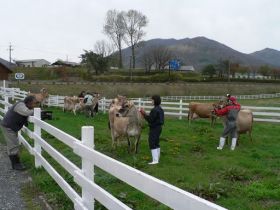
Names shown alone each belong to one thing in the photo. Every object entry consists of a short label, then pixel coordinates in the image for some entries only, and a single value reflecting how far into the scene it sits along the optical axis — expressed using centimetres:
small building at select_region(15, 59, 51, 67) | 8206
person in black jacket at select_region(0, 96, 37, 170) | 545
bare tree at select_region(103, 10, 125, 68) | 6172
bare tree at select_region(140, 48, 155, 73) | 6496
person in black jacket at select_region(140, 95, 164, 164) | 576
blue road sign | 6294
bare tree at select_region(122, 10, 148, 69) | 6197
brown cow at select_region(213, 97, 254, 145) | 771
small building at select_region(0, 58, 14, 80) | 3273
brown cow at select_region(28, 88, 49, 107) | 1696
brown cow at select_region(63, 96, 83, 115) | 1440
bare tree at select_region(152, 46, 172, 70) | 6718
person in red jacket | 704
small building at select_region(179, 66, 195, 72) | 8809
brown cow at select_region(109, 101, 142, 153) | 647
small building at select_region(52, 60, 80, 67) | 6723
